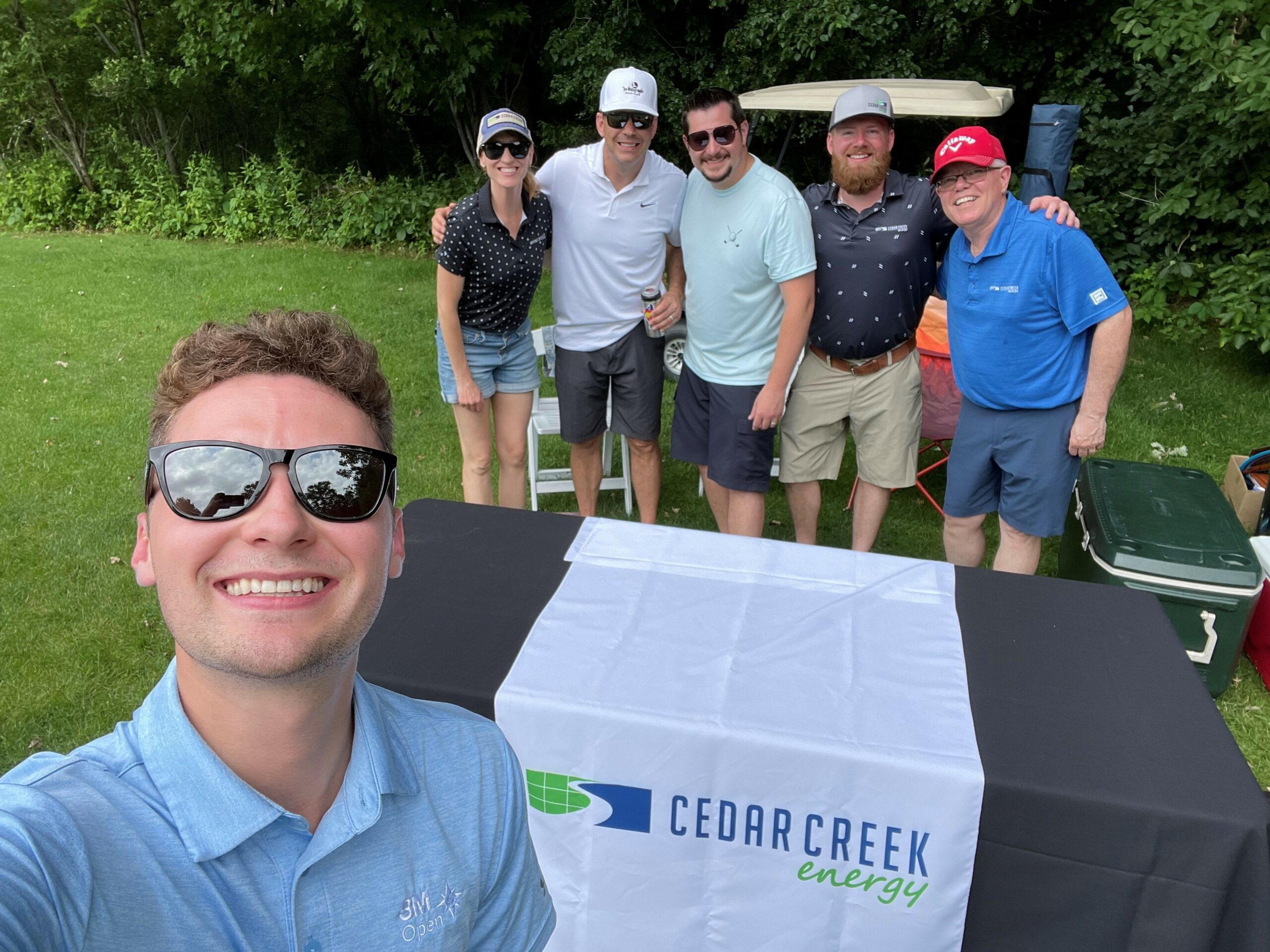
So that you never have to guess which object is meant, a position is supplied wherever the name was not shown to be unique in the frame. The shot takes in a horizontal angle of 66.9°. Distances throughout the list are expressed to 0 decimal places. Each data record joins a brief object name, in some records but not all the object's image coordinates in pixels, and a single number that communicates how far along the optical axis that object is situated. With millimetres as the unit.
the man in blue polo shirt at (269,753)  934
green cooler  3504
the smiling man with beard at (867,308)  3631
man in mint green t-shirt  3639
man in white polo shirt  3873
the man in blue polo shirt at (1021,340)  3283
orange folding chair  4703
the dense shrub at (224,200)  11867
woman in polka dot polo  3730
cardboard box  4727
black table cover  1804
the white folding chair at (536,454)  4945
